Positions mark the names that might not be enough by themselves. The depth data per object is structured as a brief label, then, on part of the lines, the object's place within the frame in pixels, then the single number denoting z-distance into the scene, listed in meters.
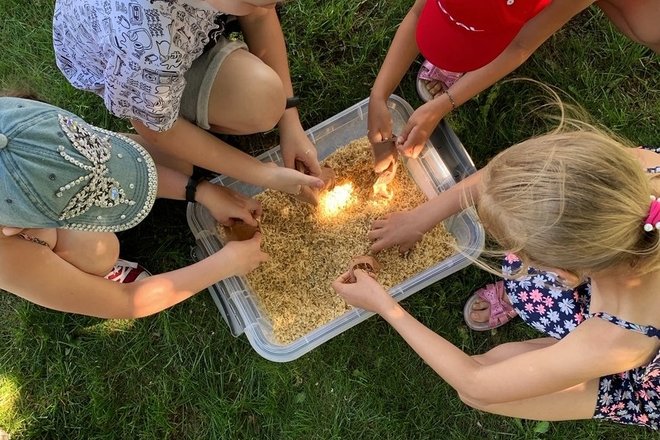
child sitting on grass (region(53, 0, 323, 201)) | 1.08
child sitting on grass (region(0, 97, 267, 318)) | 1.02
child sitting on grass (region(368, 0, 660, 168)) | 1.16
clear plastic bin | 1.58
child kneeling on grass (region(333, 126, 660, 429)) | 0.95
